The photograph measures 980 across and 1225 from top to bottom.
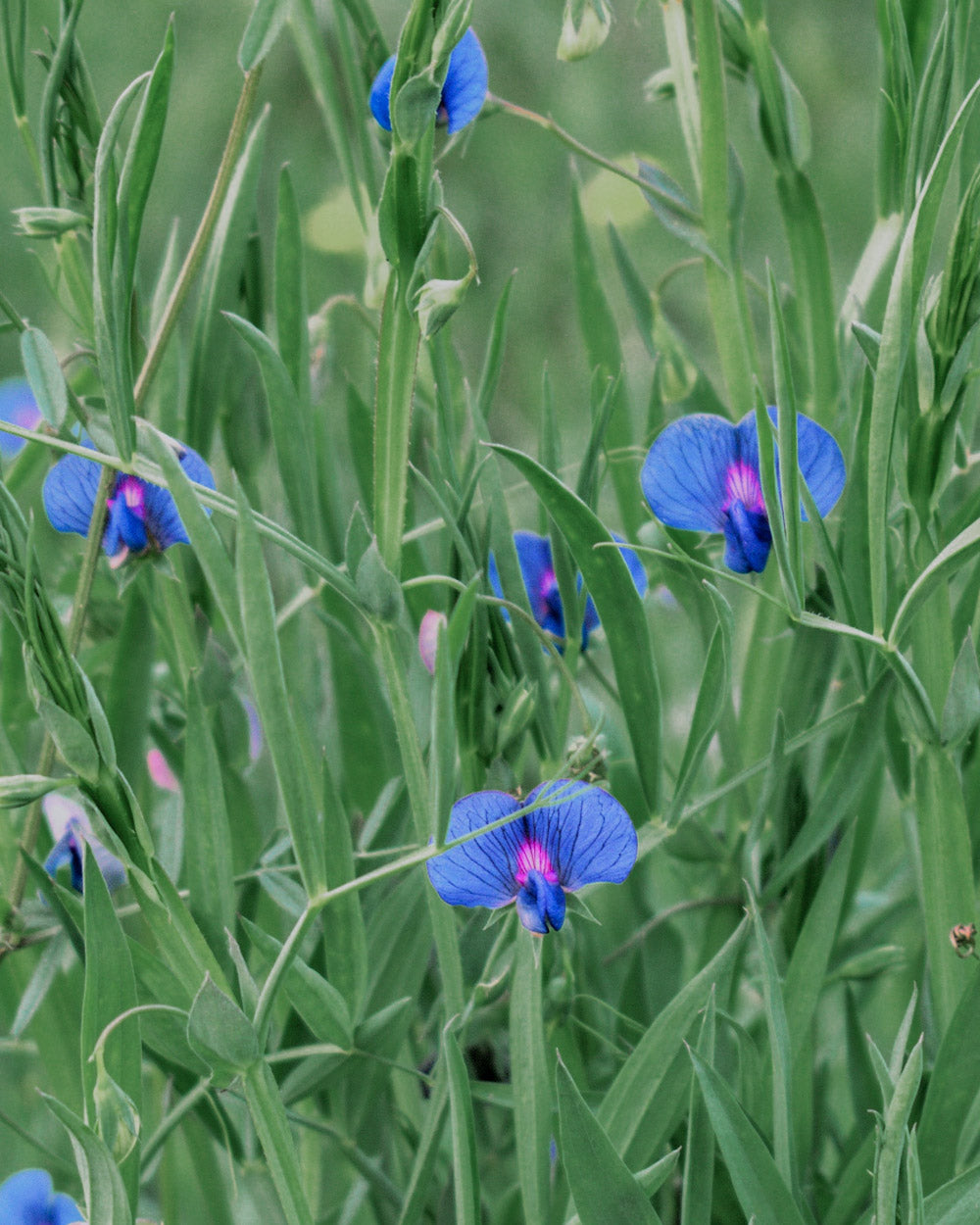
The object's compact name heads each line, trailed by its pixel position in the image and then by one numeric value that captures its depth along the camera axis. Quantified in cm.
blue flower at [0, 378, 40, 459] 65
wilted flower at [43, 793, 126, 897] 58
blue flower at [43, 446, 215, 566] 57
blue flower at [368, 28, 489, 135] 56
